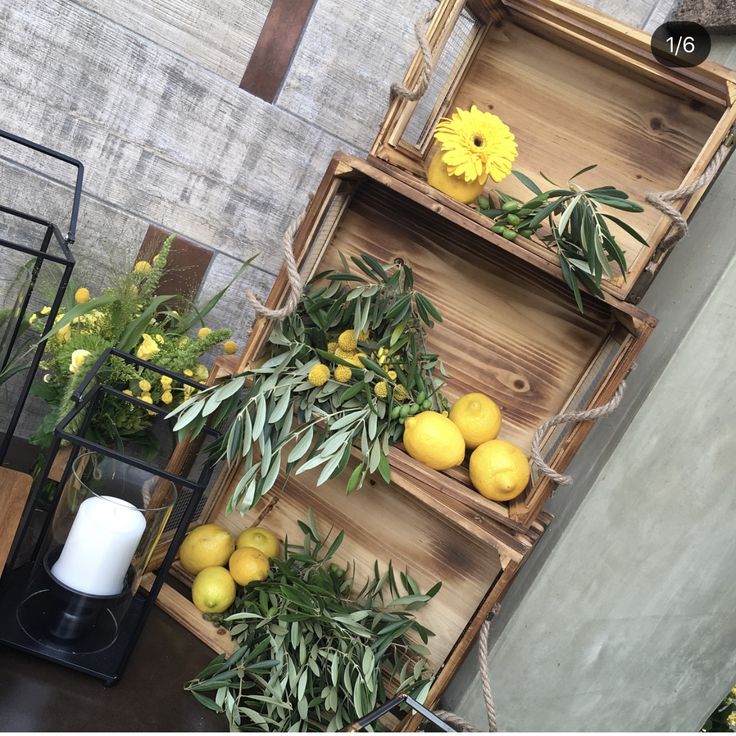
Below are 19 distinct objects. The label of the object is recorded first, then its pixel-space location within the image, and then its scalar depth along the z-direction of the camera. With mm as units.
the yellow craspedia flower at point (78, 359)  1289
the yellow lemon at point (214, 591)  1360
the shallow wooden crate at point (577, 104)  1179
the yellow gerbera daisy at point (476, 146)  1173
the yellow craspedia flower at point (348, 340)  1285
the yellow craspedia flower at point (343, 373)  1261
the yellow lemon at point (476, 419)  1265
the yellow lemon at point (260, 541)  1436
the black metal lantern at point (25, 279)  1244
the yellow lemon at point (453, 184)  1208
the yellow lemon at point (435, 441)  1216
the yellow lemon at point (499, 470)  1201
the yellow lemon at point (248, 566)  1364
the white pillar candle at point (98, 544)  1043
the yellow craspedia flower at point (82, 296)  1482
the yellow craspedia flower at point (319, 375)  1247
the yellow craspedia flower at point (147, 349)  1399
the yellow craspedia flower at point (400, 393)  1278
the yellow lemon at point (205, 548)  1421
